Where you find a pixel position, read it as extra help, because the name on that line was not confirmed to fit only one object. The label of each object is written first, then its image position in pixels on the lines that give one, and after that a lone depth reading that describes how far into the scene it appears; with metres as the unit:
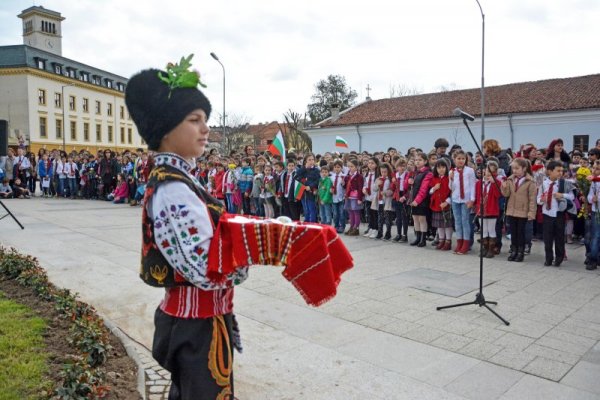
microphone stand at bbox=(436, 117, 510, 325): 5.91
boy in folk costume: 2.14
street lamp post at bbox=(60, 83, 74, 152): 63.14
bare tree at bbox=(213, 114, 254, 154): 58.00
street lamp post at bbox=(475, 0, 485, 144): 23.91
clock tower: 75.25
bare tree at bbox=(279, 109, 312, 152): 47.11
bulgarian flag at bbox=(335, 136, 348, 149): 22.31
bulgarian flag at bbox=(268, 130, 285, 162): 16.66
